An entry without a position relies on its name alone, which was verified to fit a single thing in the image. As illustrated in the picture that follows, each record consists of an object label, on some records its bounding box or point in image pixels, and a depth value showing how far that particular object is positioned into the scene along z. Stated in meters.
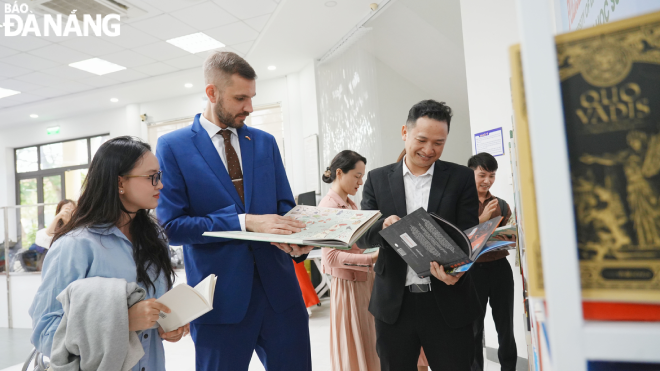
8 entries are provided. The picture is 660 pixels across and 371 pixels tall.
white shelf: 0.35
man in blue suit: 1.41
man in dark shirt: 2.68
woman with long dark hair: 1.21
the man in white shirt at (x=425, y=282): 1.53
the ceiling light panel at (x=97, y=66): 6.52
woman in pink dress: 2.42
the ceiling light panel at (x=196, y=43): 5.96
